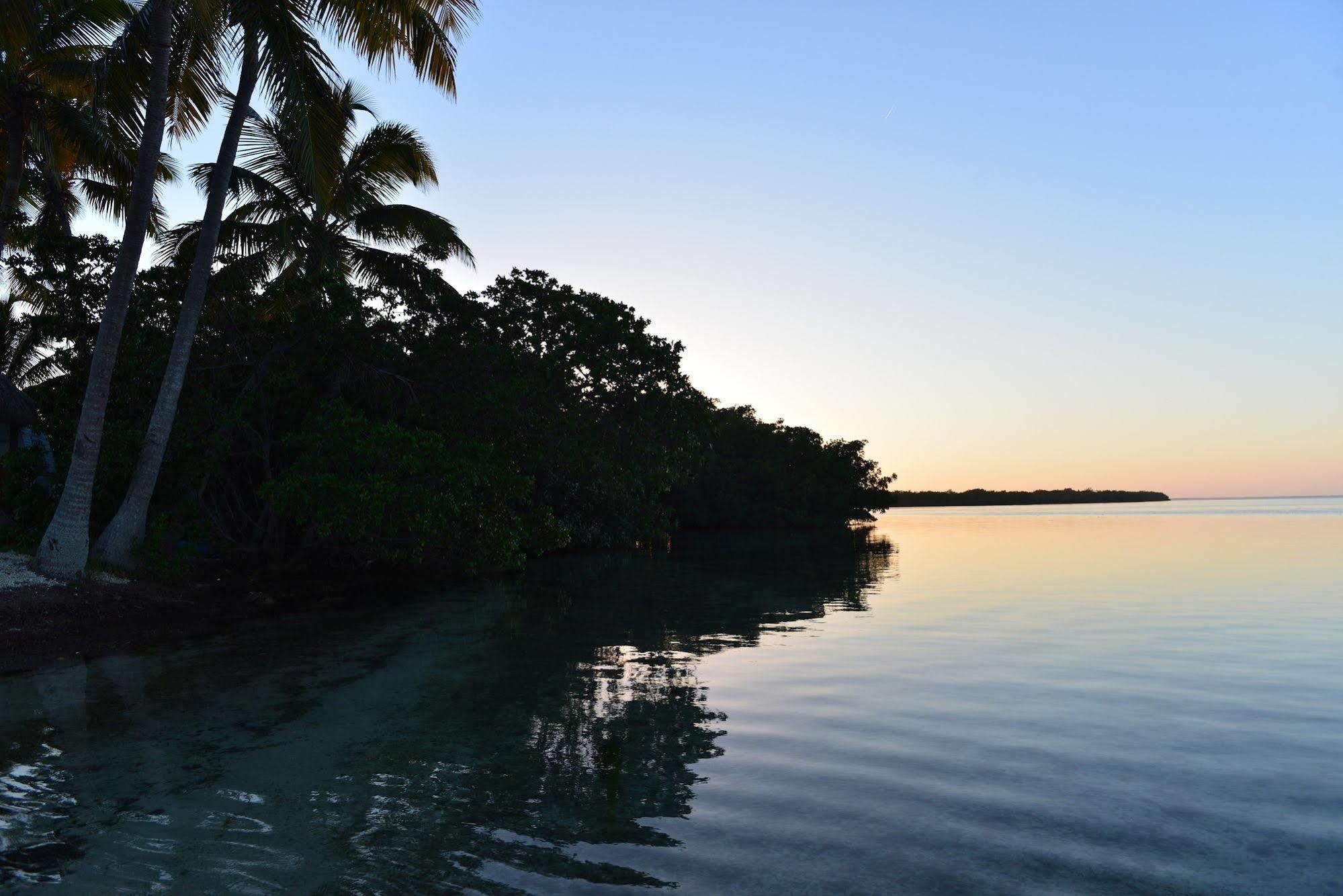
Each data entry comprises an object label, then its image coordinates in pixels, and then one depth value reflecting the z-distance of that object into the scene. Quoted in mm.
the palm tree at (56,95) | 19375
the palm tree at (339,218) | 22844
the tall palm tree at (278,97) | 15852
